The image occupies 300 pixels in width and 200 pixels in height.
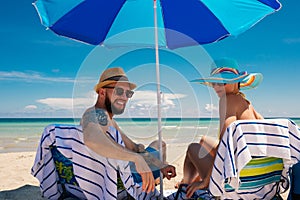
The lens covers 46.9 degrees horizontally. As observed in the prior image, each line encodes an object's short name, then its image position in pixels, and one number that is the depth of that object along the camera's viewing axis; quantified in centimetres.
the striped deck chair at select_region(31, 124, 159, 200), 242
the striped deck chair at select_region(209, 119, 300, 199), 221
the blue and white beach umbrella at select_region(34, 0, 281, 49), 293
